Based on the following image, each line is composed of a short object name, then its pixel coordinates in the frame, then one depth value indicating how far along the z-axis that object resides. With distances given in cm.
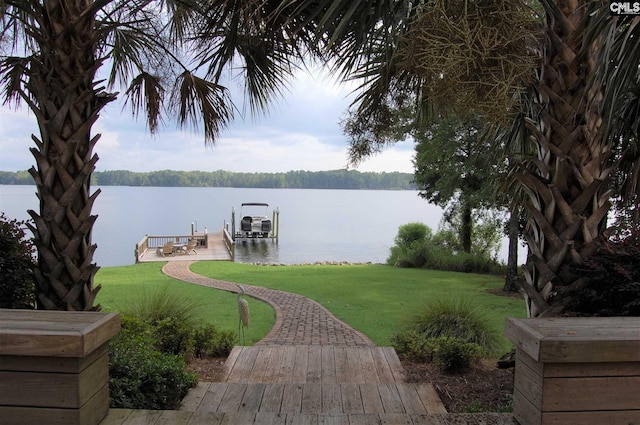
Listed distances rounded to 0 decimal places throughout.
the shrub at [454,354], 452
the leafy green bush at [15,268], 333
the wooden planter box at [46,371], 198
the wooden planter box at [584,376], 200
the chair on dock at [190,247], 2335
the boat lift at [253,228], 3344
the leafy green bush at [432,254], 1750
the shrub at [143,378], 297
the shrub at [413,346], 513
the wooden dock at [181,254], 2191
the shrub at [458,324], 590
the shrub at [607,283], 293
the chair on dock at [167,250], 2245
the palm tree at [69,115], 327
